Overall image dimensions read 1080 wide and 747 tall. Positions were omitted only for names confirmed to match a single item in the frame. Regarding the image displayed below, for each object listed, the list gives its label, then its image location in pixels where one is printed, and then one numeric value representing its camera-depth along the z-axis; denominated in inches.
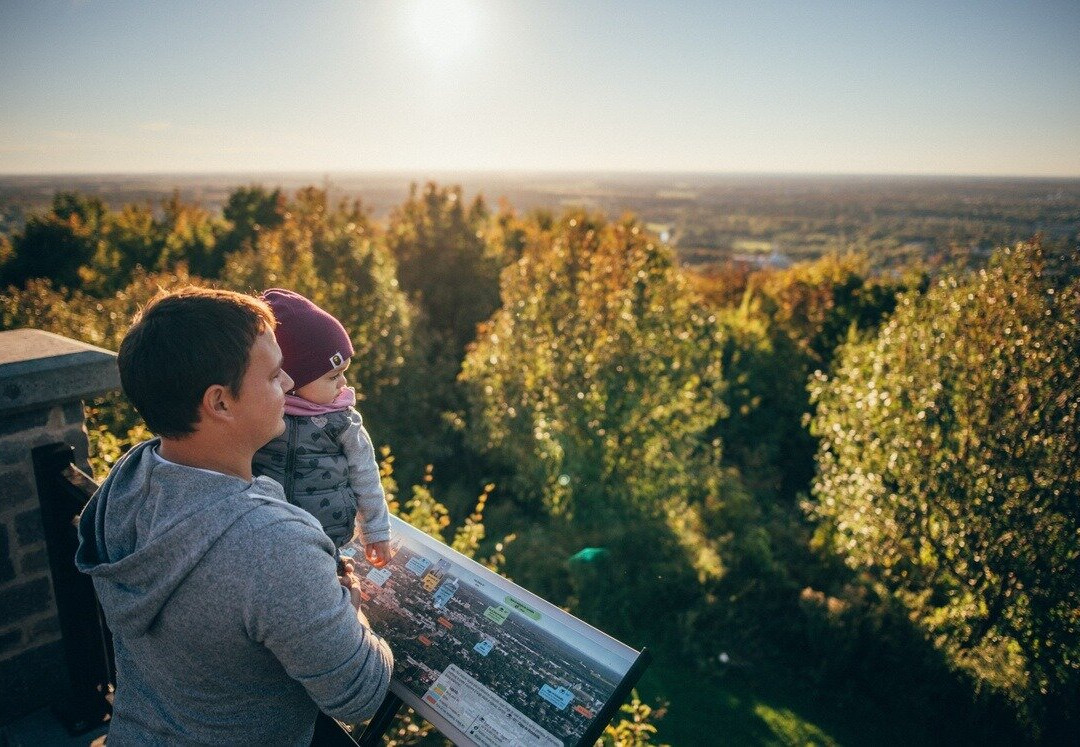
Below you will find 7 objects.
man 54.6
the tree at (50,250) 1136.2
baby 96.3
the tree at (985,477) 305.9
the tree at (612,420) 397.7
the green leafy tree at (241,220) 1154.7
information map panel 70.7
